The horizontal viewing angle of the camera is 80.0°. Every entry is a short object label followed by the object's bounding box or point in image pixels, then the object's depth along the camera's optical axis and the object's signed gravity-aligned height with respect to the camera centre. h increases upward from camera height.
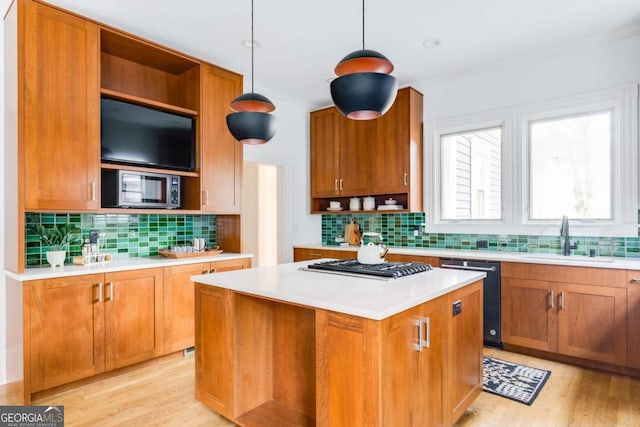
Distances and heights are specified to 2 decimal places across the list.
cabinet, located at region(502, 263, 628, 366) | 2.89 -0.80
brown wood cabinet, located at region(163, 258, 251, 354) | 3.18 -0.80
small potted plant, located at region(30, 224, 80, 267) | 2.74 -0.19
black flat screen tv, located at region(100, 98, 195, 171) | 3.01 +0.65
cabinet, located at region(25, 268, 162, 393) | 2.50 -0.80
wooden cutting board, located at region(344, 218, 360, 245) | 4.93 -0.27
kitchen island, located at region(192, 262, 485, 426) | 1.55 -0.67
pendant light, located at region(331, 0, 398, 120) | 1.62 +0.55
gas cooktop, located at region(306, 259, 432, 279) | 2.15 -0.34
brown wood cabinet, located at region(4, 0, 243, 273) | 2.52 +0.82
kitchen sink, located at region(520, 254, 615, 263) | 3.08 -0.39
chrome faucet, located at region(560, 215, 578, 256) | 3.39 -0.22
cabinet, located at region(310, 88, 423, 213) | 4.22 +0.67
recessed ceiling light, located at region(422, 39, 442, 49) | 3.32 +1.50
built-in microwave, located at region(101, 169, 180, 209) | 3.04 +0.19
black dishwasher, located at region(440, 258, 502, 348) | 3.44 -0.81
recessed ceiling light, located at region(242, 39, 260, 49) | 3.36 +1.51
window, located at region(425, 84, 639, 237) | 3.26 +0.43
